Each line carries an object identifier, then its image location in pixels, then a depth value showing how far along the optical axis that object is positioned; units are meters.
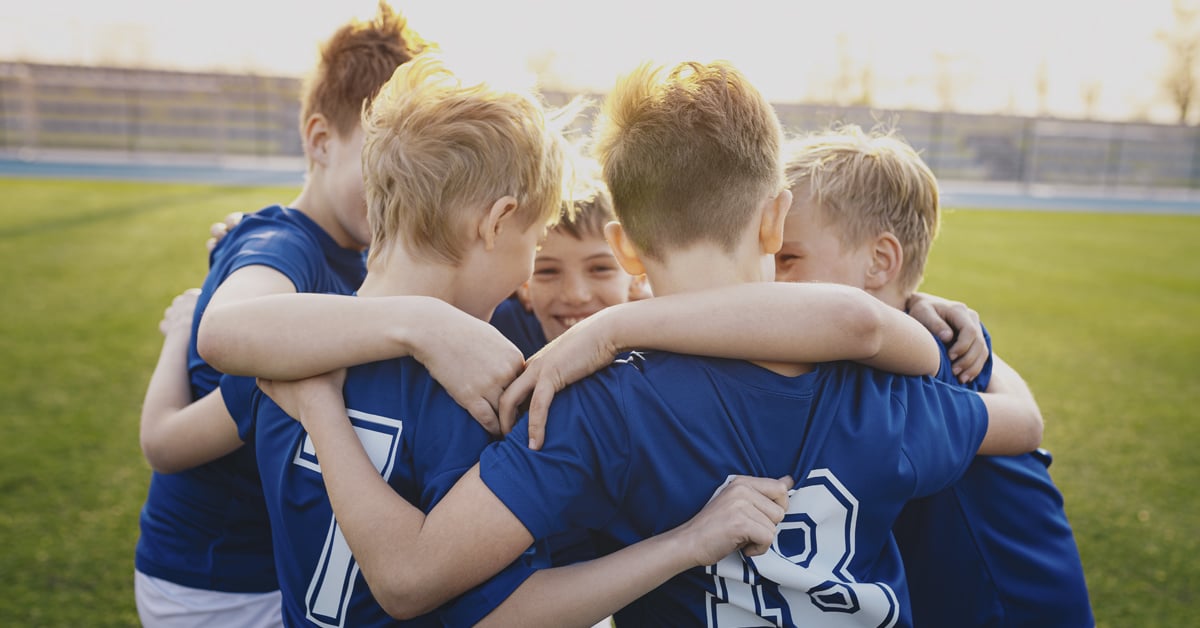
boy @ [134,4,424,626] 1.90
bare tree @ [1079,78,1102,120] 33.38
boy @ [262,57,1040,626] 1.22
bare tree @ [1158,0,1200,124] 34.50
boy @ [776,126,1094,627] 1.62
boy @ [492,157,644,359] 2.22
